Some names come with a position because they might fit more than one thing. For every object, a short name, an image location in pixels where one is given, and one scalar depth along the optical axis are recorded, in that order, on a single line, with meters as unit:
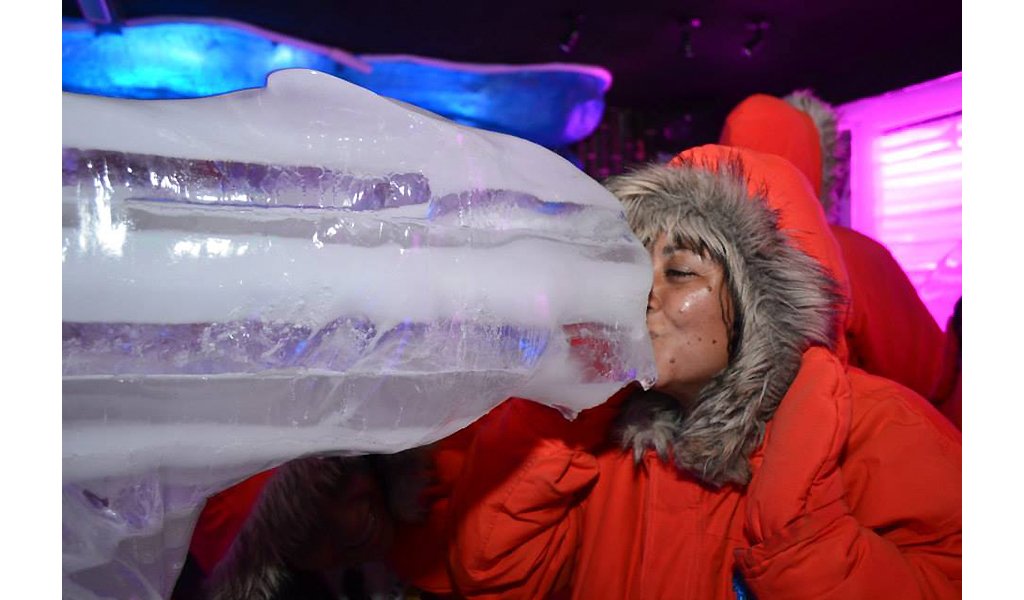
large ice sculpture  0.41
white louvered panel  2.82
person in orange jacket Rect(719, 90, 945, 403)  1.24
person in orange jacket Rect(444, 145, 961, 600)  0.70
